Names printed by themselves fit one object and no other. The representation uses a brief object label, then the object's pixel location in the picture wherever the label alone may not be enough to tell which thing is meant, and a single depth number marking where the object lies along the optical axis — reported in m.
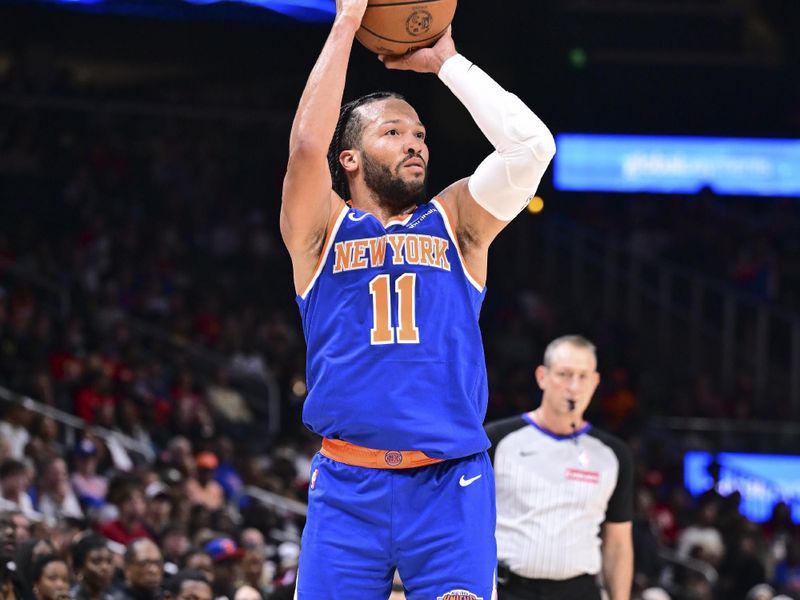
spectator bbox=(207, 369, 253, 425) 30.14
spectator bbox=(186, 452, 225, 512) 23.37
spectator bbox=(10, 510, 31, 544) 16.72
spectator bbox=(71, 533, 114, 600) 15.98
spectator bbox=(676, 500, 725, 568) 27.87
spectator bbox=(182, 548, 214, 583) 16.98
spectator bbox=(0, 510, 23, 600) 14.48
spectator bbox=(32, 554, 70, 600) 14.55
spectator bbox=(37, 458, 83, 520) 21.12
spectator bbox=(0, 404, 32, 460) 23.02
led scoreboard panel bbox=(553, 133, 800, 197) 40.62
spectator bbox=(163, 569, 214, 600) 15.42
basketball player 8.14
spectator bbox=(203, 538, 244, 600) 18.23
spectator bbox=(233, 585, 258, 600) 15.87
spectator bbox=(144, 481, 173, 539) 20.81
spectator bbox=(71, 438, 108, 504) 22.53
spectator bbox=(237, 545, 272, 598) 19.02
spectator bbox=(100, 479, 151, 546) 19.94
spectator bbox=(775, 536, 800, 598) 28.05
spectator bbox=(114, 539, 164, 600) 16.25
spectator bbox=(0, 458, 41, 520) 20.17
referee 12.65
